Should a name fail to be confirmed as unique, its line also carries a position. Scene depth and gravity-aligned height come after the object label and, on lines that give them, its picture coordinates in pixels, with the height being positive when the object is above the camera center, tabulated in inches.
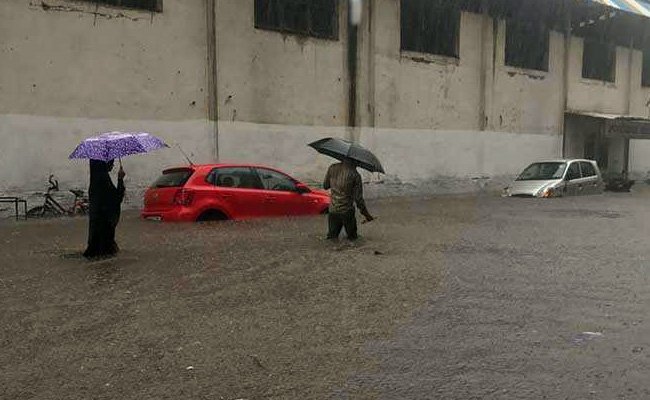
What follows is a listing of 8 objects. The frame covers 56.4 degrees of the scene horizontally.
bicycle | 514.3 -42.3
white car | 693.3 -23.0
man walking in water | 370.3 -19.7
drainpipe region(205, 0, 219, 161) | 597.4 +90.8
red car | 424.8 -26.3
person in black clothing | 317.4 -26.7
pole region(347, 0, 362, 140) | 706.8 +121.1
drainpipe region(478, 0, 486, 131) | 850.8 +131.2
